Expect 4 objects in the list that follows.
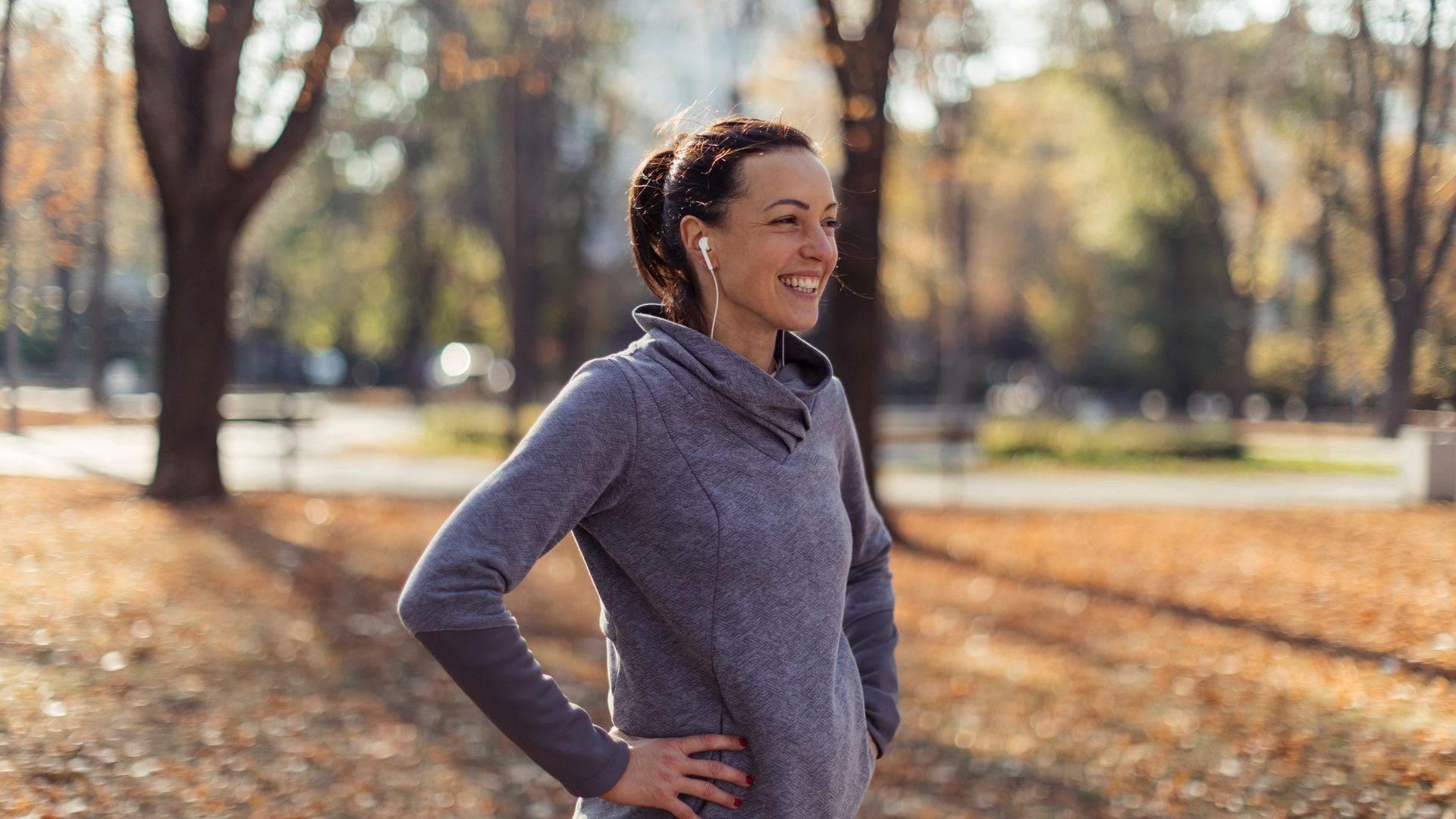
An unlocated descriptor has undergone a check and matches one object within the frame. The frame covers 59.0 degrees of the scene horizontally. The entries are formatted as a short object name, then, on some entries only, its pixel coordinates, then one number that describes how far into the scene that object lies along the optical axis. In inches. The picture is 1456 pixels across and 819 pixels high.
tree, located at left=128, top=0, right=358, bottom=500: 397.1
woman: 77.8
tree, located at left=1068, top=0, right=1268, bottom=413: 566.9
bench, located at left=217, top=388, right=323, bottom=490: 619.5
